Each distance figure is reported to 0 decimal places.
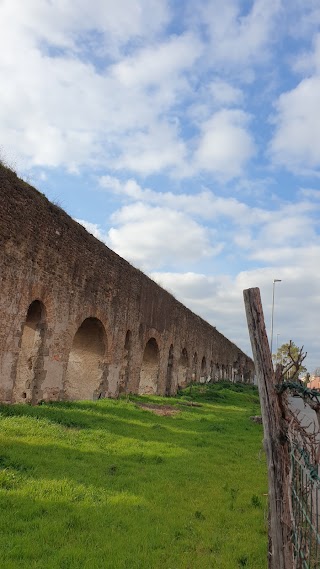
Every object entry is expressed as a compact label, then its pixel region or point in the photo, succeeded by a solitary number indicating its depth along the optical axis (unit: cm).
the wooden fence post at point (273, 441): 322
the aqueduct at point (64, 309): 1067
